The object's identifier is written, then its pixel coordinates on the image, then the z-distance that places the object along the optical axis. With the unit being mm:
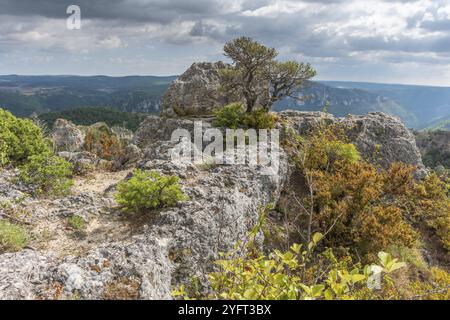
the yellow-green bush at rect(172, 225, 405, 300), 3032
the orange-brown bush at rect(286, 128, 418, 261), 13406
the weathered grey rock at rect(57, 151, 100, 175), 18375
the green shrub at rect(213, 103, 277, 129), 20797
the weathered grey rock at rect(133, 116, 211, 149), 24500
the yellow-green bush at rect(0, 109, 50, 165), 14492
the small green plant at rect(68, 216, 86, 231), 9385
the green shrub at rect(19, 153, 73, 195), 12039
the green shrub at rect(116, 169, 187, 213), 9719
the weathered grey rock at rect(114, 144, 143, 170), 21906
